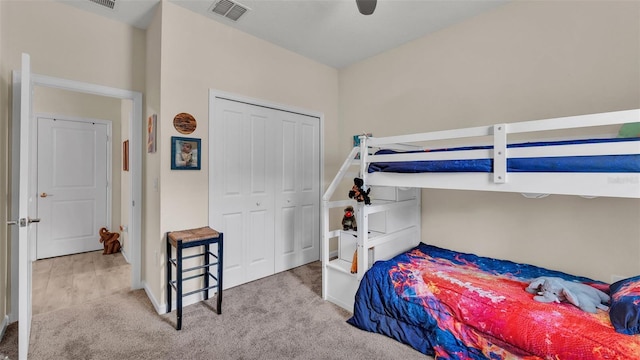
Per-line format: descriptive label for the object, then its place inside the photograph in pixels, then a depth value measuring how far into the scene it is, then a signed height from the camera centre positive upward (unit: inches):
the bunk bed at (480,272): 51.4 -27.2
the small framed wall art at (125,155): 159.6 +13.5
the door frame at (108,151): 143.6 +14.4
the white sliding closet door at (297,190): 129.0 -5.5
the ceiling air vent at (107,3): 90.7 +58.0
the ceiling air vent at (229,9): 94.9 +60.3
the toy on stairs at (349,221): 115.2 -17.5
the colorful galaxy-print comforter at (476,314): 53.3 -30.1
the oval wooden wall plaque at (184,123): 96.2 +19.7
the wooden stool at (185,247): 84.2 -23.0
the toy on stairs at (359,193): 89.5 -4.4
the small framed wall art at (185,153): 95.3 +9.0
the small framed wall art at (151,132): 96.2 +16.6
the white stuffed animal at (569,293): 61.4 -26.3
